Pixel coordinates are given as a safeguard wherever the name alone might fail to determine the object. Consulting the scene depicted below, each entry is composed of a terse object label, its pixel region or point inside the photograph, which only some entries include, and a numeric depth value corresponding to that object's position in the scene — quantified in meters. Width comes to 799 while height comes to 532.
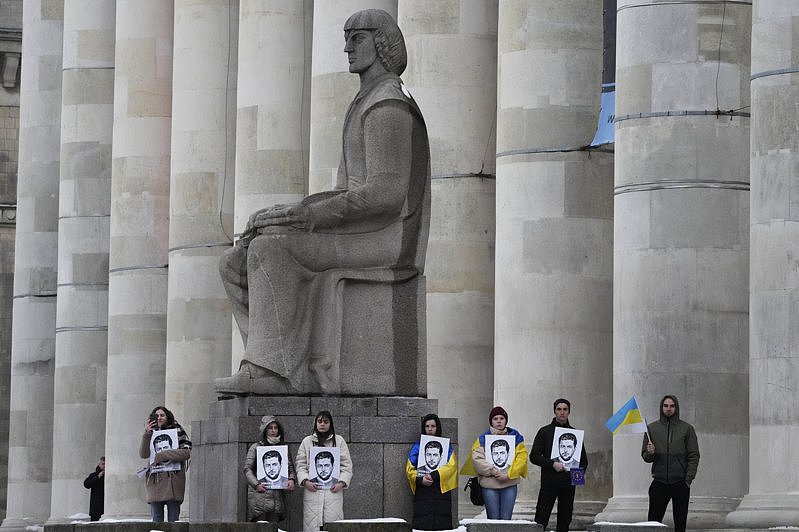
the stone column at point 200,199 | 56.12
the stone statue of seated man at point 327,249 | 28.75
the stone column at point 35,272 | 67.06
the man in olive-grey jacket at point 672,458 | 33.47
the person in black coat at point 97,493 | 56.78
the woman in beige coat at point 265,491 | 28.02
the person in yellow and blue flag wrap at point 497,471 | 33.03
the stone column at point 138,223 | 58.81
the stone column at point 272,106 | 53.41
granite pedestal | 28.62
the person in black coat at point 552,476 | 34.00
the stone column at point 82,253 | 62.44
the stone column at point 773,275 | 34.25
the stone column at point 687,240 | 37.72
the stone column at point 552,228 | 42.69
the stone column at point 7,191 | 76.81
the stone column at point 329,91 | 49.19
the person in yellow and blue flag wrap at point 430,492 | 28.39
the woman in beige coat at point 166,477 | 38.12
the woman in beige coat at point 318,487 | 28.11
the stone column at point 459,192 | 46.09
